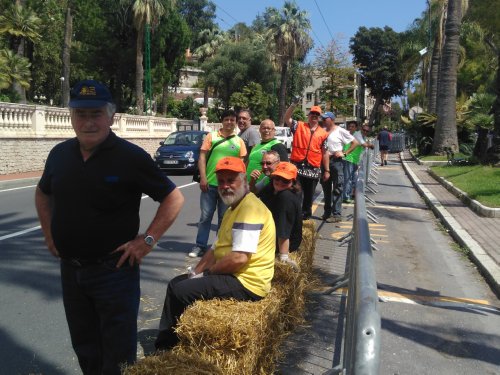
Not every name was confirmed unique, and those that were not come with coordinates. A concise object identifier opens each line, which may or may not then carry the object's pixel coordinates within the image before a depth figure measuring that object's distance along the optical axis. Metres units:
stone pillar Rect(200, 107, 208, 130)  36.69
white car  29.85
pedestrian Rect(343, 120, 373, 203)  10.91
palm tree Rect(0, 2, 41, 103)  32.41
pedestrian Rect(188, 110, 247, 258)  6.44
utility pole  34.97
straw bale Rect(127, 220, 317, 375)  3.07
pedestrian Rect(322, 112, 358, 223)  9.53
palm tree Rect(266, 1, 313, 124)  48.91
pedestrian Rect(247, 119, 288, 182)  6.72
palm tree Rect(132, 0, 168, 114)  34.69
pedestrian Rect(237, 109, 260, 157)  7.11
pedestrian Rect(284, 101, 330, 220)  8.23
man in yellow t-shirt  3.52
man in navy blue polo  2.65
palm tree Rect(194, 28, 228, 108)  59.24
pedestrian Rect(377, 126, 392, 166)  25.08
